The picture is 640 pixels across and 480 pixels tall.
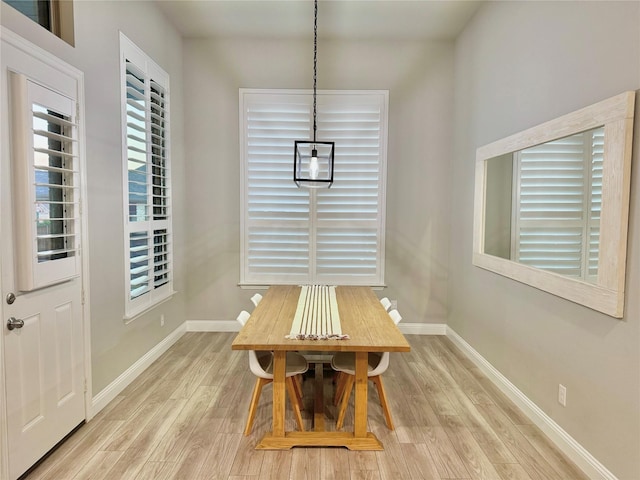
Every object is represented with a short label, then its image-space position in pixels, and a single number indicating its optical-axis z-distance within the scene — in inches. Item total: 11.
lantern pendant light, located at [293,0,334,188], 109.9
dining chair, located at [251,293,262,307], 124.0
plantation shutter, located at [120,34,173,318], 121.3
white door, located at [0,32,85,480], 74.1
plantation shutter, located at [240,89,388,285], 169.6
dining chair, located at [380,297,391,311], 116.4
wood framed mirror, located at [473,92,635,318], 73.2
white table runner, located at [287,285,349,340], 86.7
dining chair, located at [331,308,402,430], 93.2
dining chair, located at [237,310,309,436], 90.8
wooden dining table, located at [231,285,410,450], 80.7
